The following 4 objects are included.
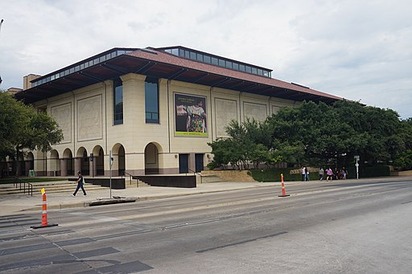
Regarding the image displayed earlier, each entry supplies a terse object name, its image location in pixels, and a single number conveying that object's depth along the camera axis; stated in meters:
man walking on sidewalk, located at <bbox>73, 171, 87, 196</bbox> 25.48
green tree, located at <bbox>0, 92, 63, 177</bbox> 23.58
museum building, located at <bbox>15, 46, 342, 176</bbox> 40.28
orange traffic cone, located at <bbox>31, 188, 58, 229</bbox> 11.79
